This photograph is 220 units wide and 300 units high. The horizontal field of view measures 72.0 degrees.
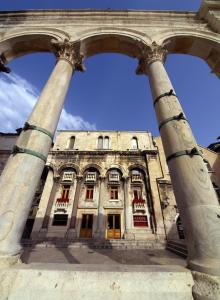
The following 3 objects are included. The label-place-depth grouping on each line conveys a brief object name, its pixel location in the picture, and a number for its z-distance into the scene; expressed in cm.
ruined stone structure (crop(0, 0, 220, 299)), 202
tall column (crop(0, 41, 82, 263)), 206
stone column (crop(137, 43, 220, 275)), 190
